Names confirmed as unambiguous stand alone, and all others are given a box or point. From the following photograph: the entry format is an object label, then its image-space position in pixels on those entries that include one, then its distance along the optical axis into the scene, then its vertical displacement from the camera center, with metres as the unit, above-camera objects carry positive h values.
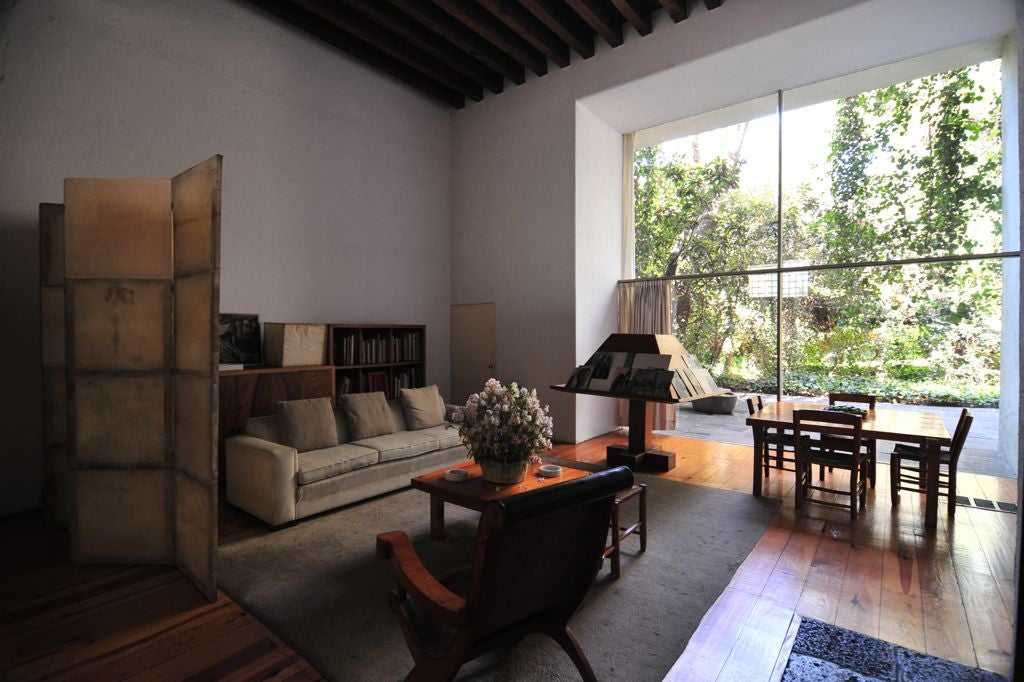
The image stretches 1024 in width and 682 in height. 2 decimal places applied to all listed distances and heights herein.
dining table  3.72 -0.74
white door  7.36 -0.19
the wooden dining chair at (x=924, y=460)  3.90 -1.03
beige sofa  3.73 -1.13
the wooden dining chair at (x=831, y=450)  3.85 -0.97
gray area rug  2.25 -1.49
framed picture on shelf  5.01 -0.02
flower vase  3.14 -0.87
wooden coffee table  3.02 -0.99
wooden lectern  5.33 -0.98
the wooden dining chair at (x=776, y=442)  4.55 -0.98
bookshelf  5.93 -0.26
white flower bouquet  3.00 -0.54
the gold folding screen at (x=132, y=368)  3.08 -0.20
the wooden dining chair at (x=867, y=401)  4.56 -0.68
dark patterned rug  2.13 -1.49
